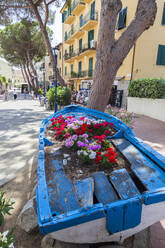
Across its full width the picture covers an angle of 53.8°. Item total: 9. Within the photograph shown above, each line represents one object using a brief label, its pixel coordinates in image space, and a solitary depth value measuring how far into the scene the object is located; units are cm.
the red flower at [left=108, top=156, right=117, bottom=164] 203
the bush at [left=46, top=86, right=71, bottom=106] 1217
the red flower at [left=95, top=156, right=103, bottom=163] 208
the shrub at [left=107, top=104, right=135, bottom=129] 543
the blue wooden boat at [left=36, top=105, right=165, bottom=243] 129
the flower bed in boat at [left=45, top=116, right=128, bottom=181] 205
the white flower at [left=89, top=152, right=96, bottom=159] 209
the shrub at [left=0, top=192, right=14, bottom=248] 127
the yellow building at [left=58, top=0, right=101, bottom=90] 1866
